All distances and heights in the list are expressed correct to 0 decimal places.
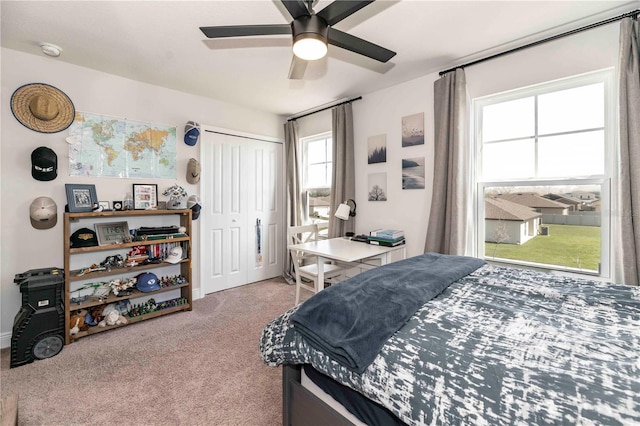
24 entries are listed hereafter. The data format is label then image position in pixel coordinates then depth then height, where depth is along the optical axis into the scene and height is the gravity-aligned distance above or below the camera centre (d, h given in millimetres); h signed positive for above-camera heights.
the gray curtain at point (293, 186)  4078 +387
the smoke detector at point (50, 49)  2236 +1371
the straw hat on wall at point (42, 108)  2344 +945
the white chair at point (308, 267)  2859 -604
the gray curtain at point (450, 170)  2475 +370
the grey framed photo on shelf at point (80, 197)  2455 +163
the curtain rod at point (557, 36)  1798 +1292
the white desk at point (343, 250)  2345 -360
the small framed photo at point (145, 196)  2922 +195
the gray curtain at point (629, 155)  1740 +336
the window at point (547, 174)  2023 +282
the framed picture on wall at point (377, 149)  3150 +726
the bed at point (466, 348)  713 -451
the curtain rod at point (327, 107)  3382 +1404
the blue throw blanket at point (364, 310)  989 -409
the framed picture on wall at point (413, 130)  2840 +852
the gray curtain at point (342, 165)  3418 +589
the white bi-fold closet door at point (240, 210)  3549 +40
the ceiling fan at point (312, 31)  1347 +989
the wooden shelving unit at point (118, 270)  2332 -536
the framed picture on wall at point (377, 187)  3172 +288
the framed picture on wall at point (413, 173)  2854 +399
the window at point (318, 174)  3912 +553
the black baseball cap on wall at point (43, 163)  2355 +450
